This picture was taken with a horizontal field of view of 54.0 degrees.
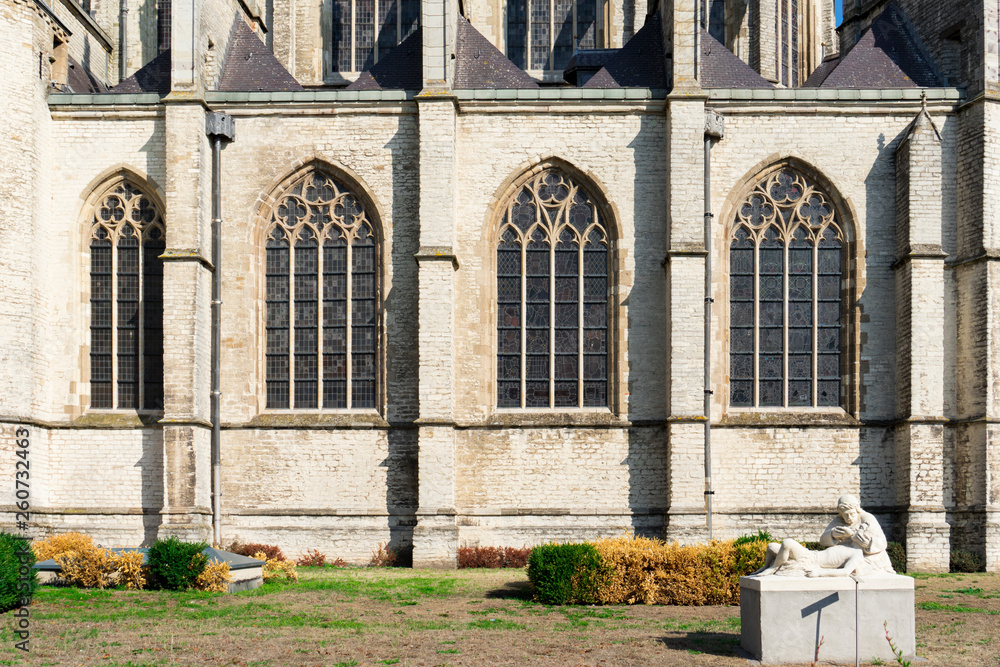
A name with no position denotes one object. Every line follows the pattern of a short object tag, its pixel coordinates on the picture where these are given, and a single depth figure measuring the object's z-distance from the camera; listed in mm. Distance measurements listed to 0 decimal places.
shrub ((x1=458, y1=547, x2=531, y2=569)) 18109
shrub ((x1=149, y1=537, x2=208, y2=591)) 14359
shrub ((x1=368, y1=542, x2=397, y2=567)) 18422
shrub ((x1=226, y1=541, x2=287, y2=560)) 18109
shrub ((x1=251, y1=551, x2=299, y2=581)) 15747
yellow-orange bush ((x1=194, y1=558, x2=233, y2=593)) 14297
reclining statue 9656
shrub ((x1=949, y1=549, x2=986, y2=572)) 17969
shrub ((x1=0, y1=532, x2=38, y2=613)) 12203
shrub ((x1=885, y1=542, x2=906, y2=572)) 18109
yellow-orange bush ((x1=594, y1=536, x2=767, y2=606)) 13594
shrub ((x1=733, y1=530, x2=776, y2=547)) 13955
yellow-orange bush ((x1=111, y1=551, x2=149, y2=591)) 14562
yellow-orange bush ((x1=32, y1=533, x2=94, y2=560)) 15188
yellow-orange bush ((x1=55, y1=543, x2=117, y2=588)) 14570
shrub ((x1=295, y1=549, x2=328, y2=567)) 18422
